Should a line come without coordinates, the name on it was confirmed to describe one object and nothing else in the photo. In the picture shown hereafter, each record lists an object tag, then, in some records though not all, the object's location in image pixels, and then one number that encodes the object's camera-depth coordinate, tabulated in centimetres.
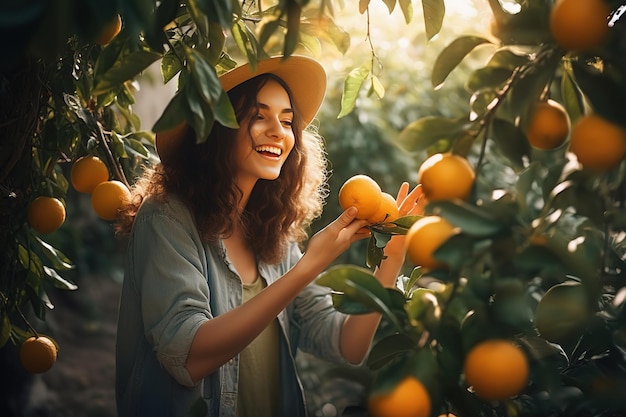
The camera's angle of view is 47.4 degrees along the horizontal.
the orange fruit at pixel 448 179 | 77
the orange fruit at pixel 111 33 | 106
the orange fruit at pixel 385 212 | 129
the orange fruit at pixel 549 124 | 80
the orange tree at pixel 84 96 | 72
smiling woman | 132
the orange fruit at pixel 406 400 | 72
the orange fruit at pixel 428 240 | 74
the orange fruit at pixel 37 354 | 148
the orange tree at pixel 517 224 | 71
